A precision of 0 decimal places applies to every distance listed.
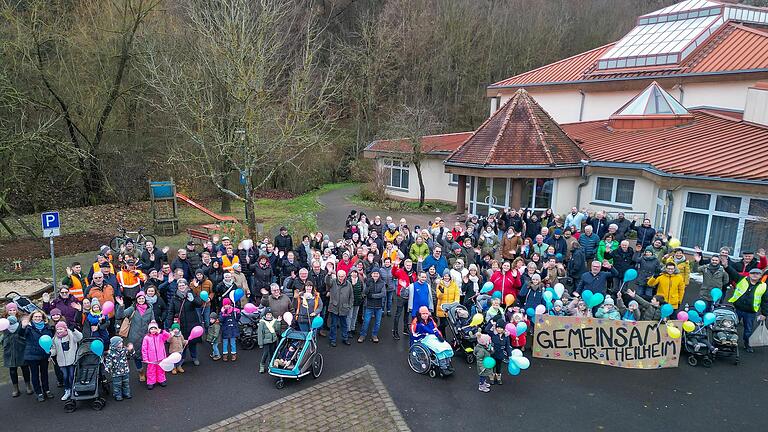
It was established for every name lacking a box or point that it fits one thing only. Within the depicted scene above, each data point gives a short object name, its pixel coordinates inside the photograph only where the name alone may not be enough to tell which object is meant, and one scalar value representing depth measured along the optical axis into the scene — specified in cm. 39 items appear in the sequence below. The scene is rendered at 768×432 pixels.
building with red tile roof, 1641
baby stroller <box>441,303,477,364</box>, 966
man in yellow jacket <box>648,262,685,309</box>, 1099
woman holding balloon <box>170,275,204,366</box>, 953
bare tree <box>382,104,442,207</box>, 2731
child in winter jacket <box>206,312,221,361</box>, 977
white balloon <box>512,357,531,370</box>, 866
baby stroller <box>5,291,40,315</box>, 854
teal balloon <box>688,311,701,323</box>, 985
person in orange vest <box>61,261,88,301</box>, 1029
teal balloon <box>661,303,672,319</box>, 959
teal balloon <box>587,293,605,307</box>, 1072
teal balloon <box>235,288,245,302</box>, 1029
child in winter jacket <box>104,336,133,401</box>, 818
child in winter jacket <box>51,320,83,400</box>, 819
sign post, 1113
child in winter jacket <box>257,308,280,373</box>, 930
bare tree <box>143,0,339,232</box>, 1622
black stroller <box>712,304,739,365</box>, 984
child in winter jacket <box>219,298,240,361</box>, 975
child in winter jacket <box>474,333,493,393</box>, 873
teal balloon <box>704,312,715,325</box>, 977
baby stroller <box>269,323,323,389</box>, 879
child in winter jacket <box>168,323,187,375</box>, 902
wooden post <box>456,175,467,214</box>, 2428
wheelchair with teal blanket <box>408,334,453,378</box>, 915
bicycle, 1441
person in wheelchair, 913
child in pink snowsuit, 868
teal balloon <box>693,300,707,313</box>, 991
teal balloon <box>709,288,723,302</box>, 1066
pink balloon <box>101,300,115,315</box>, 945
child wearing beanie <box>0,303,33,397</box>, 812
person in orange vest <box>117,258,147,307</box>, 1095
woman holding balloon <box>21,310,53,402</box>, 812
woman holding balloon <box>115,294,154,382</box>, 897
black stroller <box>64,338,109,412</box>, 793
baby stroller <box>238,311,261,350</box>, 1022
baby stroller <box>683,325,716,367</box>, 980
